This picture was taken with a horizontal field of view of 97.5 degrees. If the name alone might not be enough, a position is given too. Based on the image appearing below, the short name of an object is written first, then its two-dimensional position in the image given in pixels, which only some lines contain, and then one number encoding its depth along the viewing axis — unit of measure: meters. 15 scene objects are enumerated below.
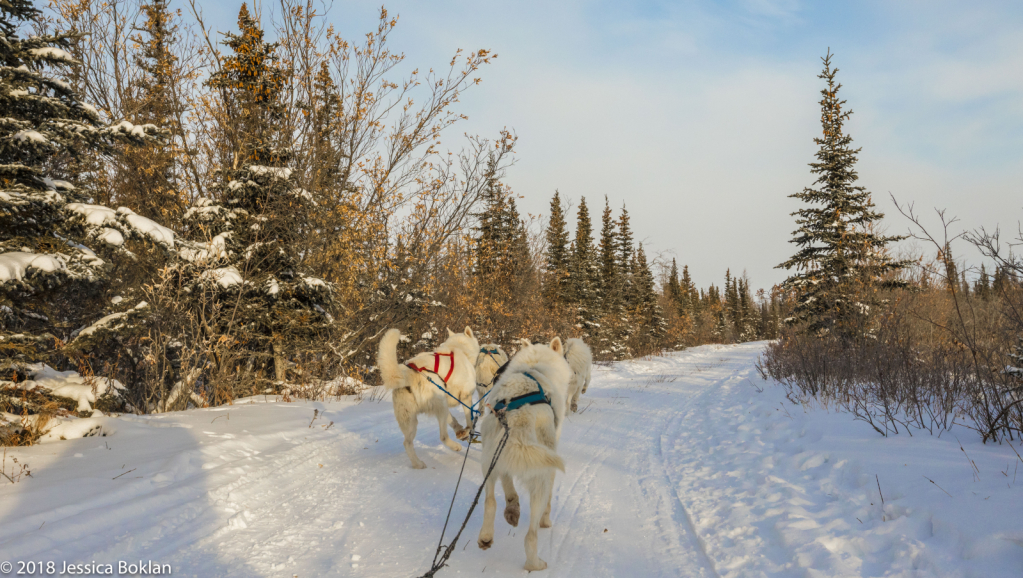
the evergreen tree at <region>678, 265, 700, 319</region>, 57.09
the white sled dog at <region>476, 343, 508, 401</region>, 7.48
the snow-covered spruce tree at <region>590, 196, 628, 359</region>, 30.53
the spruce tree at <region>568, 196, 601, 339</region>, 29.31
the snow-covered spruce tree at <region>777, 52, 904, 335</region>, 15.49
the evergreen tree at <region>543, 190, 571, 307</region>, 29.71
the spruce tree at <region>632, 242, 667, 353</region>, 38.03
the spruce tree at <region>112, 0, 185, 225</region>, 9.93
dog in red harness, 5.56
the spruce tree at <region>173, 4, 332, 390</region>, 9.57
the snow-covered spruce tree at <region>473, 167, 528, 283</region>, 17.42
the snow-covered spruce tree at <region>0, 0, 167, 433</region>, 4.84
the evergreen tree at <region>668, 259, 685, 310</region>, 52.19
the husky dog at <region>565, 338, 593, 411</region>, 9.12
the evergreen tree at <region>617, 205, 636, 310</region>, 36.34
